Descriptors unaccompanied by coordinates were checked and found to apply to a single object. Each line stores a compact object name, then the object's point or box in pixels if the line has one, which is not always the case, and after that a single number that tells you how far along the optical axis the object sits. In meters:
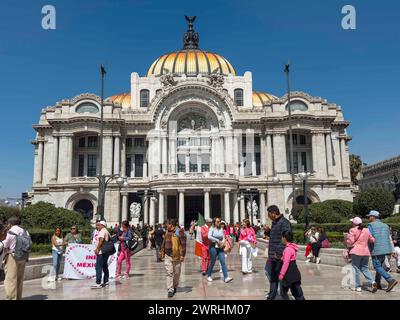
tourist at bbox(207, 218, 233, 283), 14.01
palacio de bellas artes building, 54.94
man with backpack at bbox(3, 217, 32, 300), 9.80
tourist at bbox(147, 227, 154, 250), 30.33
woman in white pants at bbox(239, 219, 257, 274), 15.95
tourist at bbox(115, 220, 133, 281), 15.15
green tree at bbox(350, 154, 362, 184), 78.56
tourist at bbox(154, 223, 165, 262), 21.56
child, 8.41
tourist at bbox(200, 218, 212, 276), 14.80
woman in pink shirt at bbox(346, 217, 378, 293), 11.44
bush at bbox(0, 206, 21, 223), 30.20
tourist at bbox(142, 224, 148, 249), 33.19
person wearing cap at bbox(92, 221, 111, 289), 12.84
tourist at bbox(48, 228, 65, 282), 14.15
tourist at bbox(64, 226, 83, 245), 16.12
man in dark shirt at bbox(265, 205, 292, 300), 9.29
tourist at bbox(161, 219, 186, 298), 11.23
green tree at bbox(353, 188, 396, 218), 39.56
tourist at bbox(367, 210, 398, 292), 11.58
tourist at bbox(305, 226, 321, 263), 19.82
